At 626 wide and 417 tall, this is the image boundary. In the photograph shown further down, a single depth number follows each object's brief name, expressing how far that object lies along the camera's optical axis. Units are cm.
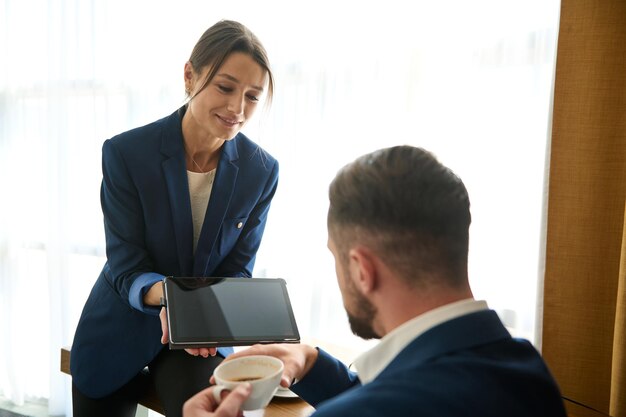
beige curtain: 161
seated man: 78
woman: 165
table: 145
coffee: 103
